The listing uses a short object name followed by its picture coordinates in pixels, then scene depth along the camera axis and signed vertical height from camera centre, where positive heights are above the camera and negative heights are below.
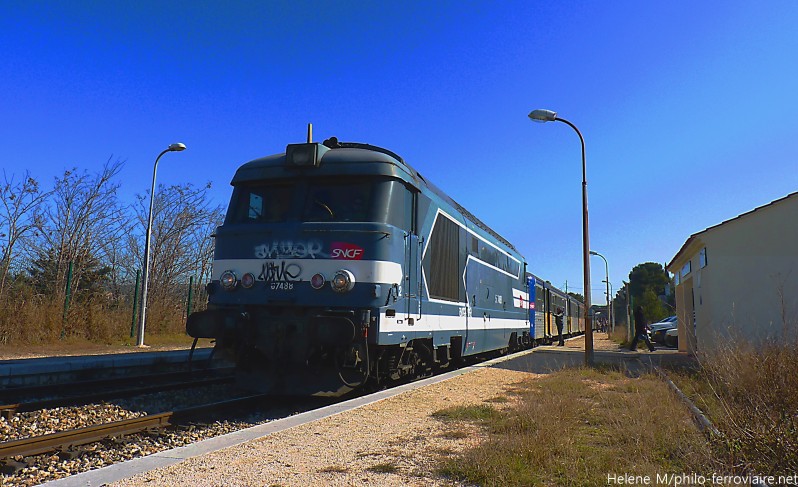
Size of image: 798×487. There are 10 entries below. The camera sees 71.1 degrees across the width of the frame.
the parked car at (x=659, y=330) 27.88 -0.51
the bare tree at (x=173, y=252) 30.06 +3.31
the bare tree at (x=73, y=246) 21.97 +2.62
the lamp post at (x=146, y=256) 19.09 +2.01
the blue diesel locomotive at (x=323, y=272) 7.62 +0.59
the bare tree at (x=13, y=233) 19.09 +2.84
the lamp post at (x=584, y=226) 14.89 +2.50
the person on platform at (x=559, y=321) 28.04 -0.17
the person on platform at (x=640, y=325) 21.30 -0.22
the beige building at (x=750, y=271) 13.23 +1.26
